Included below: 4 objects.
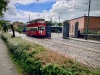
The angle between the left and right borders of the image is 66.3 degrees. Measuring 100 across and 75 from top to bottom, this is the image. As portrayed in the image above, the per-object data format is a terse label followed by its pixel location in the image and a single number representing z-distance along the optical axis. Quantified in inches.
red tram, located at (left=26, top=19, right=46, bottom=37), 679.7
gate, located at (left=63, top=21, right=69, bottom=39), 765.7
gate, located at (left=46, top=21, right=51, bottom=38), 705.4
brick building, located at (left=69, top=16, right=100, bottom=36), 887.1
